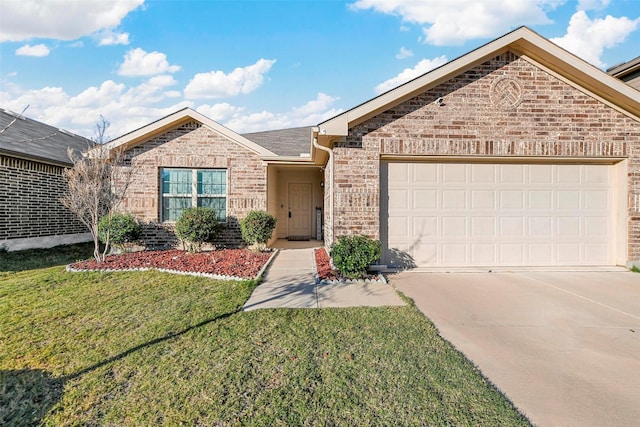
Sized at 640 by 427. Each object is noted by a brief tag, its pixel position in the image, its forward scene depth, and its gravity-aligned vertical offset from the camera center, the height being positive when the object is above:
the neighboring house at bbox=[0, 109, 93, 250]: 8.55 +0.46
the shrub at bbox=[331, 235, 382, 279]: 5.91 -0.86
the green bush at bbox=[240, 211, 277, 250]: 9.06 -0.52
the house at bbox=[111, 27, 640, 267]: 6.62 +1.04
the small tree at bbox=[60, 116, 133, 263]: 7.14 +0.61
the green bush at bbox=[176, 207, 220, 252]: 8.59 -0.46
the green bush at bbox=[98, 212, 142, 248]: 8.46 -0.53
